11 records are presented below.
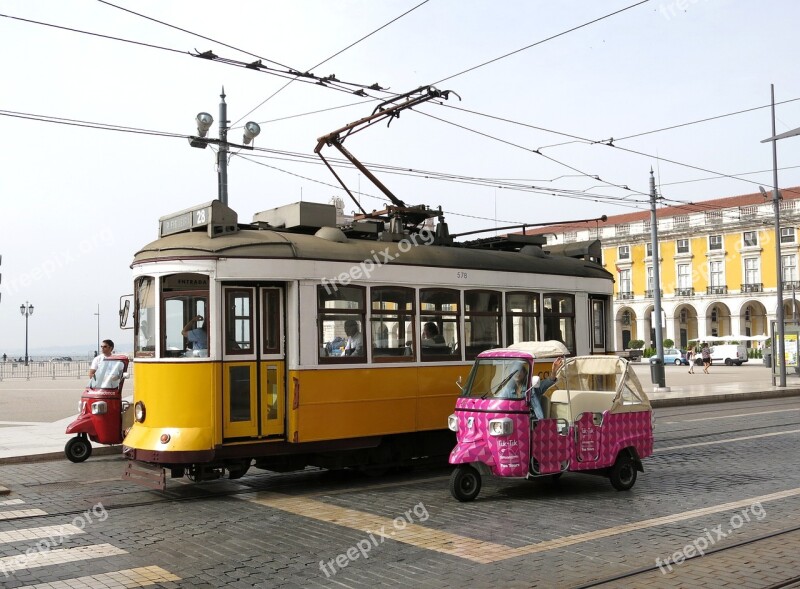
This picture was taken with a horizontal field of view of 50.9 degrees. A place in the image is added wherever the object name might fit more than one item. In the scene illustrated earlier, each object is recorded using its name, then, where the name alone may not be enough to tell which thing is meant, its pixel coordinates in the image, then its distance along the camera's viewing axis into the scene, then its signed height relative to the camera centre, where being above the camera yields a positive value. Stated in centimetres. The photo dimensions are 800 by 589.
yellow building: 7600 +679
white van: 6556 -138
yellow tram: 1034 +9
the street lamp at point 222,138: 1550 +409
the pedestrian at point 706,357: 4855 -117
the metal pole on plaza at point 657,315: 2814 +78
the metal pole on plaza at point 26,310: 7469 +370
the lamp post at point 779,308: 3008 +103
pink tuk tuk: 989 -104
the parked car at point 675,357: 6706 -156
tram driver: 1041 +16
